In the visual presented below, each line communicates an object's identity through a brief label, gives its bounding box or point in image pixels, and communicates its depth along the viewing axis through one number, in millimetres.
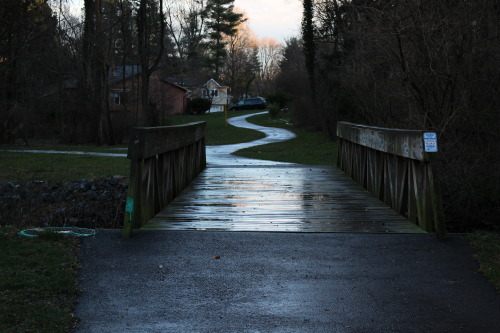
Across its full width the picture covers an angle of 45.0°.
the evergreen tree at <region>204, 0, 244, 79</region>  95125
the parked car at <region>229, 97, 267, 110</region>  87375
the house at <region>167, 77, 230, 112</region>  84812
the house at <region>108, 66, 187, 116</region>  51375
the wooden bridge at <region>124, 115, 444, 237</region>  6840
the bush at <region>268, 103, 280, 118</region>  62531
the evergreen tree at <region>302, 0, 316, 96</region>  33719
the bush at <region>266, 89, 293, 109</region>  66938
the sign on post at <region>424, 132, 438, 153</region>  6359
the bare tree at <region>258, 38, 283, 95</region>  133875
